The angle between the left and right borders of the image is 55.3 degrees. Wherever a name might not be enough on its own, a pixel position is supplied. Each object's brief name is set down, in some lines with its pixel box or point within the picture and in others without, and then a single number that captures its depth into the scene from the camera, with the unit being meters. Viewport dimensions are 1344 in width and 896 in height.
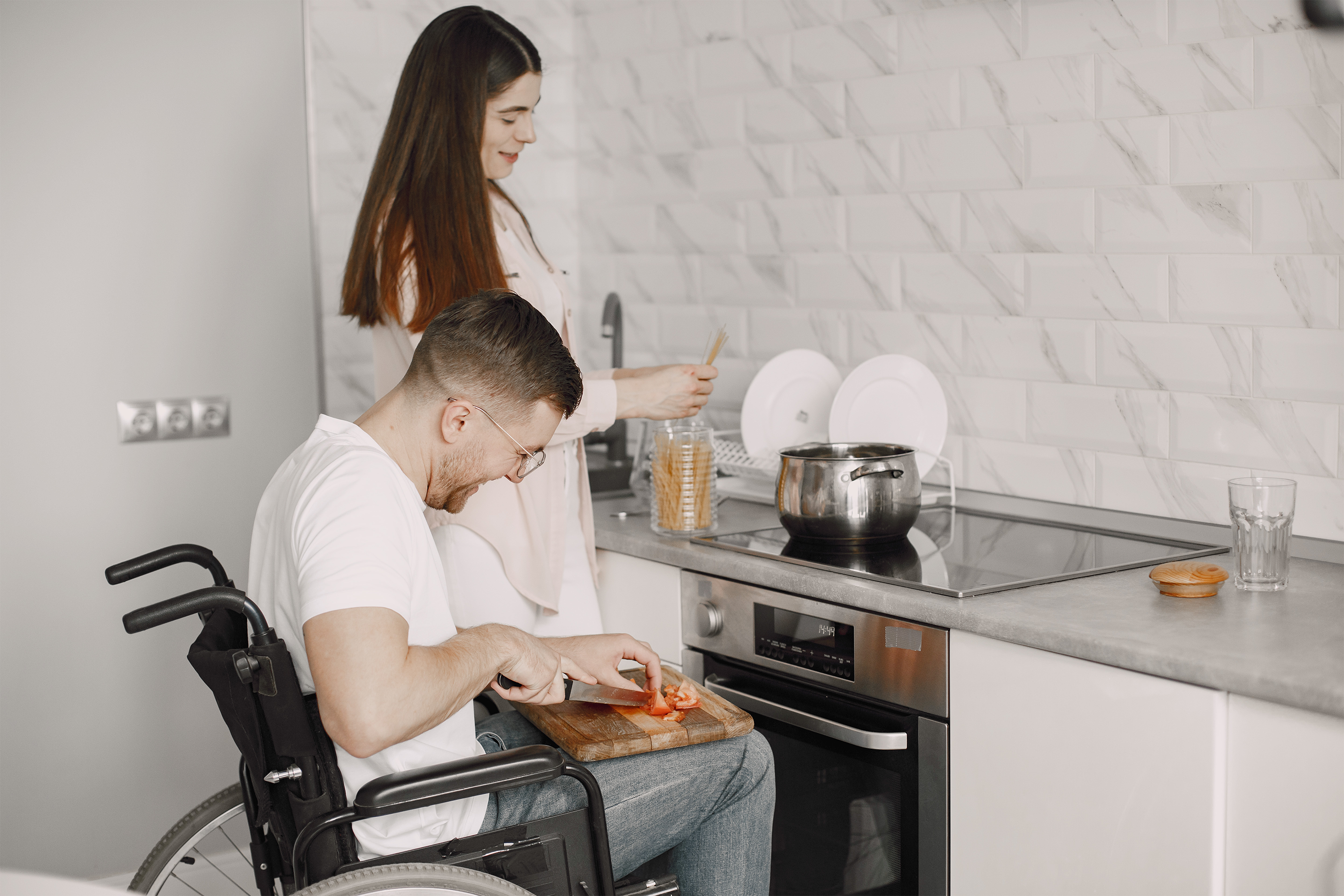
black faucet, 2.85
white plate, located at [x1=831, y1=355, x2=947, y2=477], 2.47
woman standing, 2.12
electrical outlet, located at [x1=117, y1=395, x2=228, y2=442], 2.82
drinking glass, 1.75
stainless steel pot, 2.09
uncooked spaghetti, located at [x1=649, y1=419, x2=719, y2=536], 2.35
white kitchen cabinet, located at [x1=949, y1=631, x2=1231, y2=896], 1.52
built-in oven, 1.86
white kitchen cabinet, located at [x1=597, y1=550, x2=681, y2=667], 2.34
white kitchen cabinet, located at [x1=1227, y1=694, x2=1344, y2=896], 1.41
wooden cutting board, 1.67
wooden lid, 1.73
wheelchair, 1.39
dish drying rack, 2.50
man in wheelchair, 1.40
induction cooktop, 1.92
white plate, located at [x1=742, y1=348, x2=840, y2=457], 2.69
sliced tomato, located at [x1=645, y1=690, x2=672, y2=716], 1.76
